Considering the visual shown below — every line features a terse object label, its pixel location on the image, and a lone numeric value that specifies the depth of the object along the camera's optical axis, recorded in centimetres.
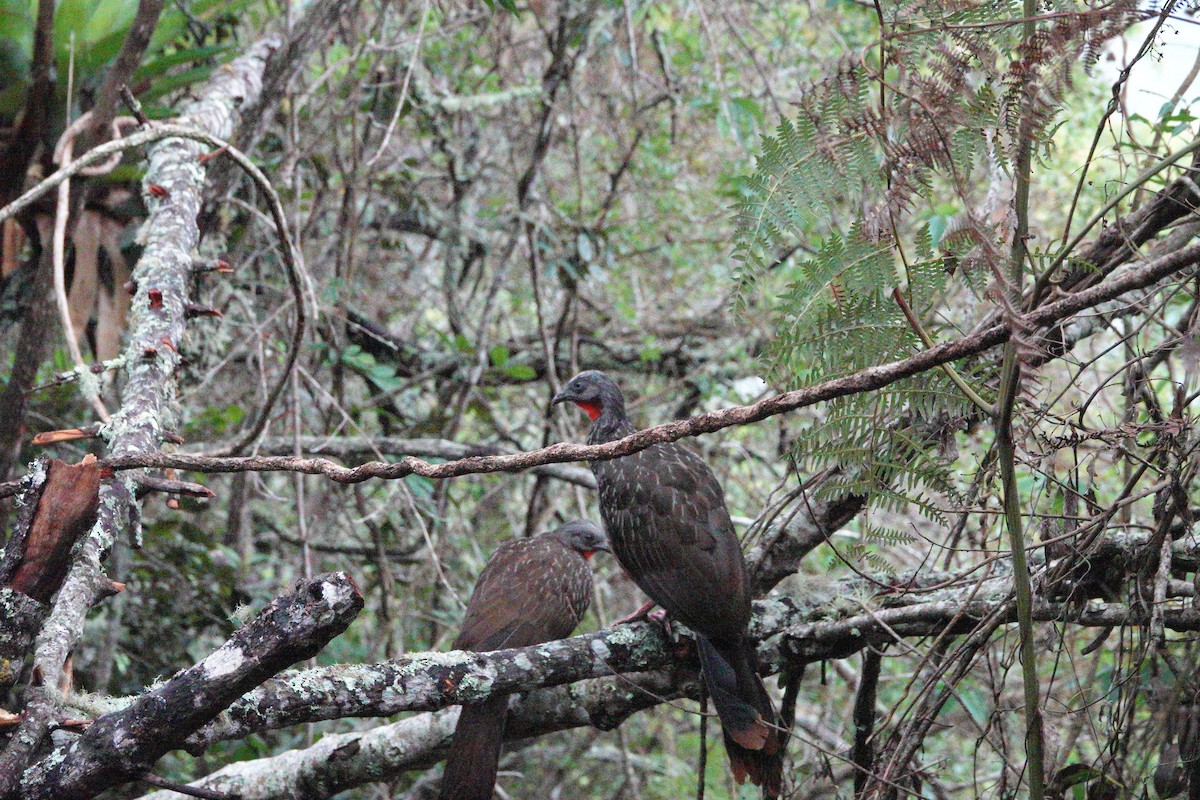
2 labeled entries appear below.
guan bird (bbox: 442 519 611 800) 571
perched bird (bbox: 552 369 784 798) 537
